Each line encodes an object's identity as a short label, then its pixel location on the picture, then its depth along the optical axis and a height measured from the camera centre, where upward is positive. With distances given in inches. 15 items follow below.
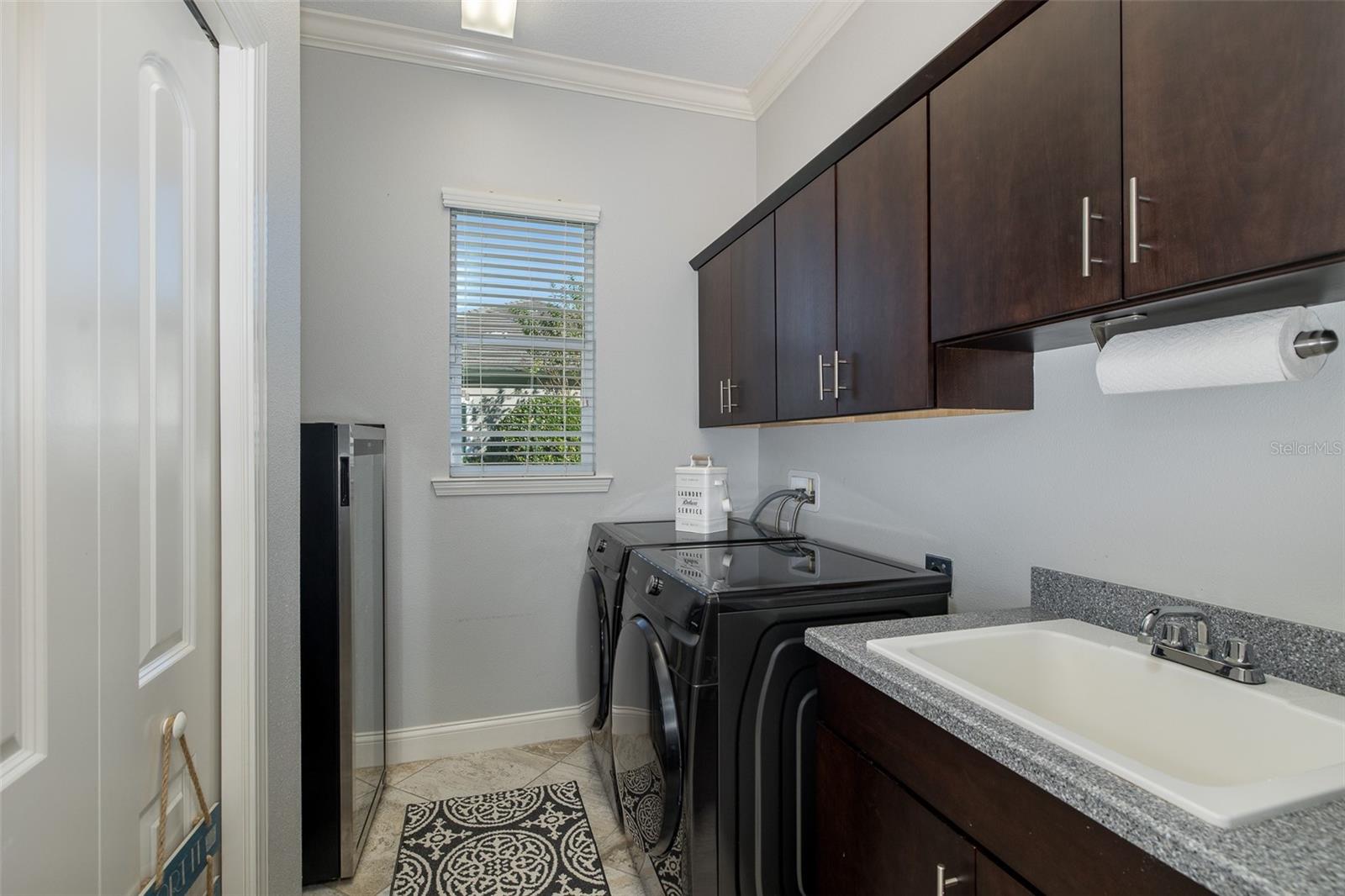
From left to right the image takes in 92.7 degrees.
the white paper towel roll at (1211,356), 36.7 +5.6
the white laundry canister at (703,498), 95.4 -7.8
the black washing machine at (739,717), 55.9 -24.5
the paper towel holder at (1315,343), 37.6 +5.9
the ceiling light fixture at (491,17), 84.4 +58.2
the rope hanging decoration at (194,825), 40.8 -26.6
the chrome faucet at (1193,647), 39.4 -13.5
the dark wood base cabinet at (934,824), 29.4 -21.2
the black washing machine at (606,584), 85.0 -19.7
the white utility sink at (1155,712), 27.6 -16.0
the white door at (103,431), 29.4 +0.9
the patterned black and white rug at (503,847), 72.1 -48.9
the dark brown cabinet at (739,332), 85.4 +16.8
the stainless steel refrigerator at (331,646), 68.9 -21.9
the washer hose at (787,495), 98.2 -7.9
